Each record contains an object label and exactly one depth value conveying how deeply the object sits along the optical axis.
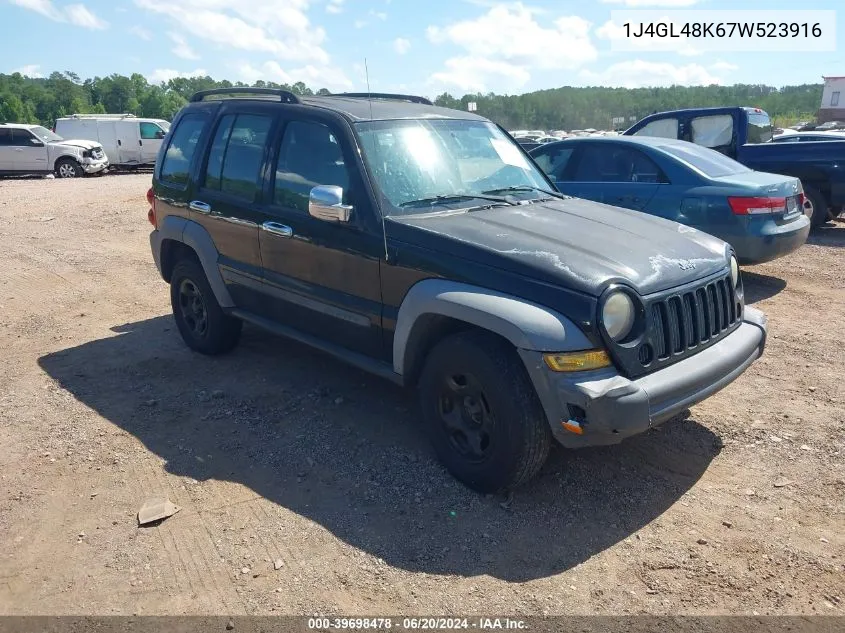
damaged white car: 22.28
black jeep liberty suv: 3.23
